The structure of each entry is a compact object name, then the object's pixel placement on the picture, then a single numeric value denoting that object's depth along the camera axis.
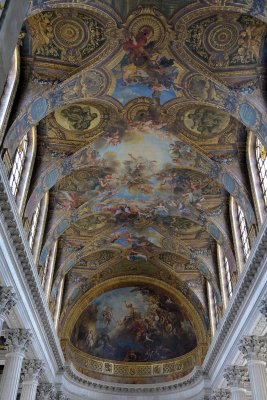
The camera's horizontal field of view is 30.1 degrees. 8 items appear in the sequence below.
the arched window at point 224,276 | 22.12
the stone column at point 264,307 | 15.53
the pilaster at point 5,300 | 14.82
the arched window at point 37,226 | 19.64
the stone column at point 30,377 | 20.08
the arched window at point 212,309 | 24.69
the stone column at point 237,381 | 20.33
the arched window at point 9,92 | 14.52
